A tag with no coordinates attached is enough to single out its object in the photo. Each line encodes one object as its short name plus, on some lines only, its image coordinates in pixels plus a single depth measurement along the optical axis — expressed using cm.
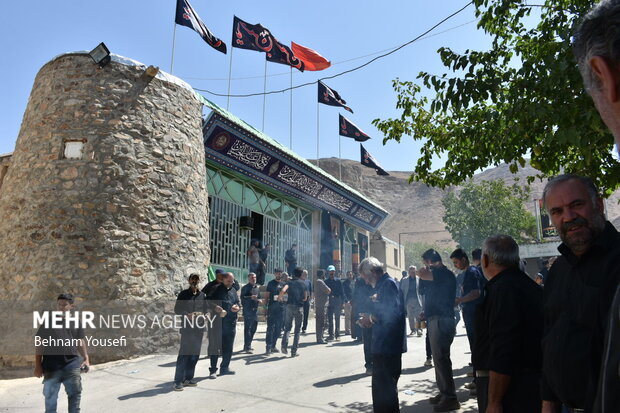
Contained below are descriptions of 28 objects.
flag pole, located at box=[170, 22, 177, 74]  1226
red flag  1780
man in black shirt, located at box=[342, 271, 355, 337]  1220
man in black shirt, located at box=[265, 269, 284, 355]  930
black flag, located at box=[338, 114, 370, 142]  2072
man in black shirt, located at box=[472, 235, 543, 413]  264
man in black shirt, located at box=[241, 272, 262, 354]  948
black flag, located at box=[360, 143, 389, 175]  2172
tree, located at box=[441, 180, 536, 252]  4041
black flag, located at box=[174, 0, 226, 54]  1196
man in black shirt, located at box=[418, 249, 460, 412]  517
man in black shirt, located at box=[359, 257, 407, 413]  449
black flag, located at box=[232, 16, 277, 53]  1536
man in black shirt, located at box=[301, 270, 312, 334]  1060
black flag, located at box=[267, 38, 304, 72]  1643
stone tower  911
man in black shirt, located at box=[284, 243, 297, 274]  1652
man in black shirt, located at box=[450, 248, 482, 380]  618
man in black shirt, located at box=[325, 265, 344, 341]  1128
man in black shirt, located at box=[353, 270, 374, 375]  735
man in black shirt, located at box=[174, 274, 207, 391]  666
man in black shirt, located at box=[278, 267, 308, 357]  927
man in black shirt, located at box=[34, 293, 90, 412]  466
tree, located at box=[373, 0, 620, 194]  434
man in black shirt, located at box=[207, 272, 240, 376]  751
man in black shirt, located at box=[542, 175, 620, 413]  183
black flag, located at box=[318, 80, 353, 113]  1906
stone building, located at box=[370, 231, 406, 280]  2884
